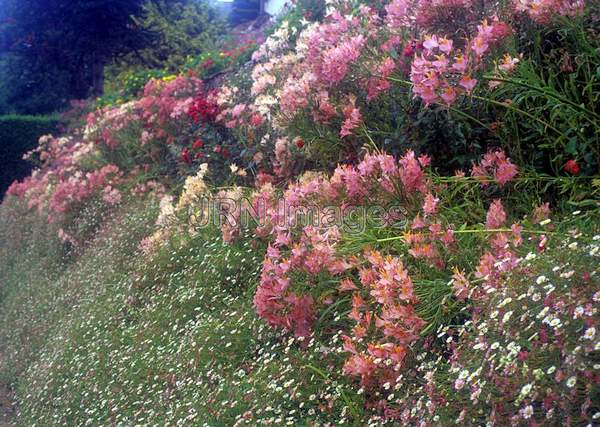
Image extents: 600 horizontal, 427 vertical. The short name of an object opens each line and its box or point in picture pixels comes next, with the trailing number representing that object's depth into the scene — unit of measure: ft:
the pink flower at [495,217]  11.05
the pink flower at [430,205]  11.75
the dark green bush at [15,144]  58.75
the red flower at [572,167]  12.12
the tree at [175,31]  63.36
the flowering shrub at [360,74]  12.98
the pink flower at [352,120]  14.94
